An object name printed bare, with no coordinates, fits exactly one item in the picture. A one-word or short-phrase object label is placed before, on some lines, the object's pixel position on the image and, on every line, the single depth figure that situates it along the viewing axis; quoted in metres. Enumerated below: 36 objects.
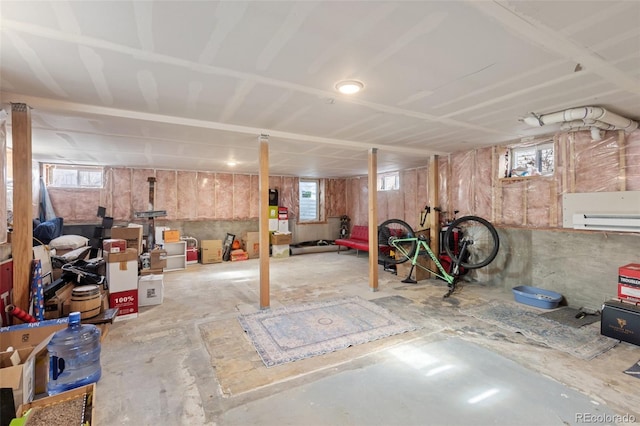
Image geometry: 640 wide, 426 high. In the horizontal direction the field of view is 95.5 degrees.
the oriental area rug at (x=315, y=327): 2.74
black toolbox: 2.79
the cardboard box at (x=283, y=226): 8.06
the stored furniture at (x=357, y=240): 7.38
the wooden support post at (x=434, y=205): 5.34
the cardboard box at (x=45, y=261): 3.31
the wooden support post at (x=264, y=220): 3.74
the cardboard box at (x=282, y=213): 8.12
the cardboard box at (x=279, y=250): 7.67
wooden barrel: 3.08
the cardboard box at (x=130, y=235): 4.59
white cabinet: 6.39
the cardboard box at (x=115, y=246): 3.63
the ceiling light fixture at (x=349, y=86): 2.30
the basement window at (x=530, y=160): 4.16
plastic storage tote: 3.75
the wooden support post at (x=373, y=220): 4.60
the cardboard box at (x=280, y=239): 7.64
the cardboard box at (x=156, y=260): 4.82
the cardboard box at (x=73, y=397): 1.61
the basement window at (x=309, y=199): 9.09
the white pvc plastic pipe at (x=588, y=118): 2.84
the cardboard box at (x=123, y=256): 3.53
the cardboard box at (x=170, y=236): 6.38
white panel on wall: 3.31
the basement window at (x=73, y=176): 6.08
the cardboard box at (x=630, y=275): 2.98
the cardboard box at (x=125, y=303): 3.52
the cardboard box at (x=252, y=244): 7.62
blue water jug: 2.12
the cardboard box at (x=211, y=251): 6.92
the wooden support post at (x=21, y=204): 2.61
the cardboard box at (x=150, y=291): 3.98
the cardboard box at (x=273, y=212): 7.91
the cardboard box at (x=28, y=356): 1.80
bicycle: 4.68
